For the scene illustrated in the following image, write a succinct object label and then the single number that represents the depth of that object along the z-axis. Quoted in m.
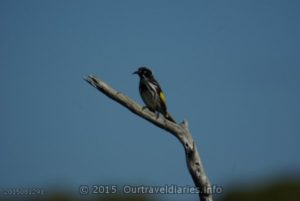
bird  17.89
